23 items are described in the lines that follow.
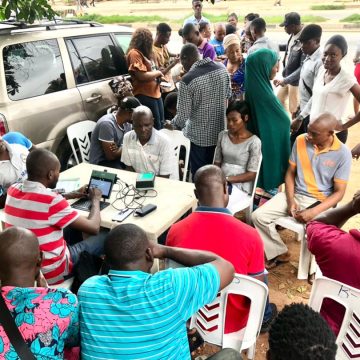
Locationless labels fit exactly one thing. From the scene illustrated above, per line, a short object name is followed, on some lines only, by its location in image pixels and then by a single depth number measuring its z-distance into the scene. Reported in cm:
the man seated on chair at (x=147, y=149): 357
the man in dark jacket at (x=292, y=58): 554
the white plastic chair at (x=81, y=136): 440
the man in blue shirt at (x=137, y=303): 160
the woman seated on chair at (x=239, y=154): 371
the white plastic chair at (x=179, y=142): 419
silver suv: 400
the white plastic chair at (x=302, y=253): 334
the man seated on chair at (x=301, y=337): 134
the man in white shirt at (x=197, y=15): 779
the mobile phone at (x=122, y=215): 286
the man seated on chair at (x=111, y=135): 393
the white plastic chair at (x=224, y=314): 206
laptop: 304
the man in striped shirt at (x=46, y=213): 251
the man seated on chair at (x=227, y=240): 213
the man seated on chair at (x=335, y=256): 202
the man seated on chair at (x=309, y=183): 334
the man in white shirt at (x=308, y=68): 445
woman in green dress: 364
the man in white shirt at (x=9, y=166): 321
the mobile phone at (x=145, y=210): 289
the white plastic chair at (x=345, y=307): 199
